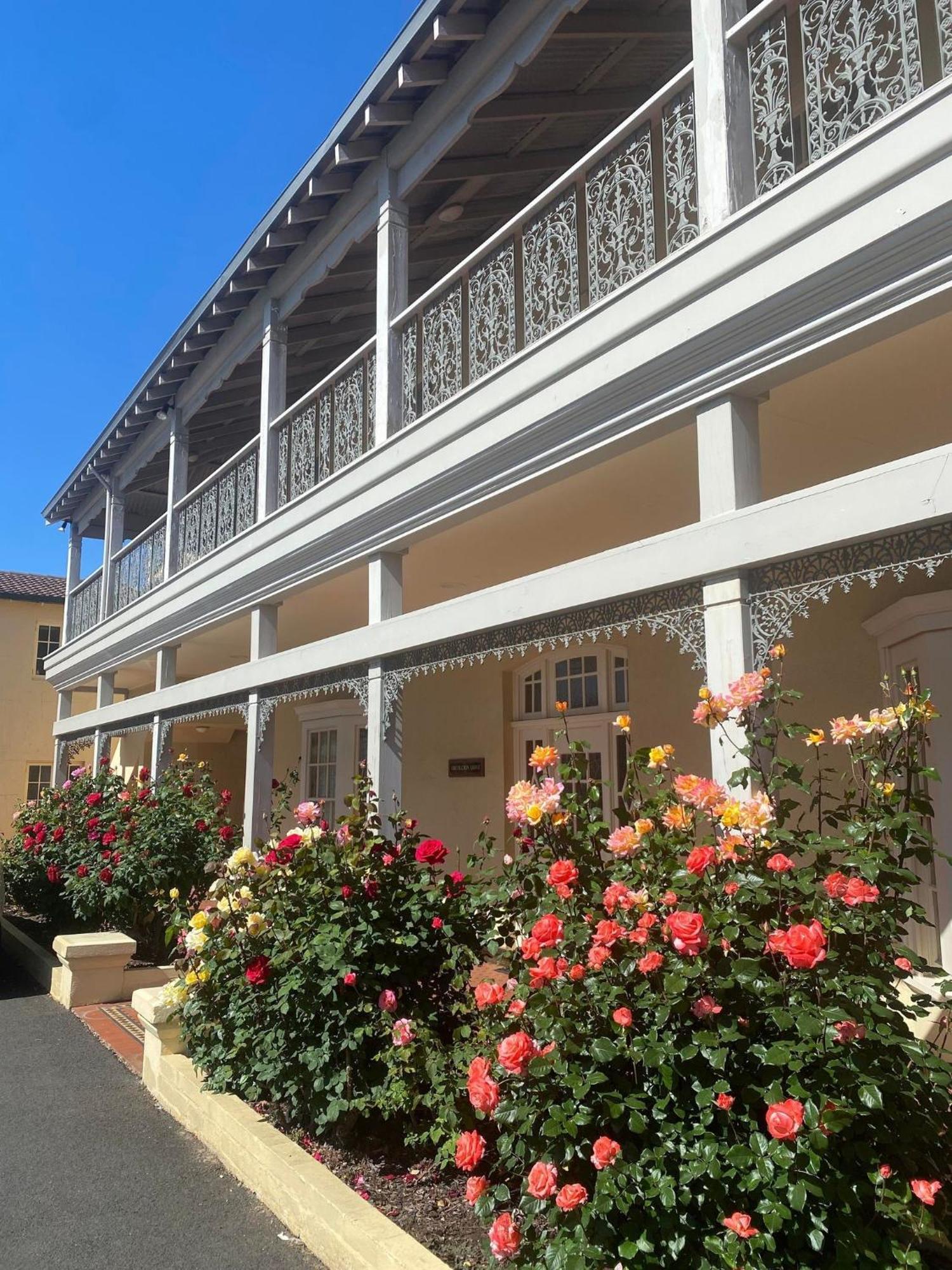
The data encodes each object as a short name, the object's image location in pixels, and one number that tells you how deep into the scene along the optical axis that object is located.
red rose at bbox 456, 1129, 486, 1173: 3.00
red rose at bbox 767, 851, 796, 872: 2.77
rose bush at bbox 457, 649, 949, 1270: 2.47
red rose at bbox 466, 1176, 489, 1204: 2.95
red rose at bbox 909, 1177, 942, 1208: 2.38
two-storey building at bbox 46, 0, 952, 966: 3.89
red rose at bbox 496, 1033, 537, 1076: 2.76
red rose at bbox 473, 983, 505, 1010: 3.17
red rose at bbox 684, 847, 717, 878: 2.82
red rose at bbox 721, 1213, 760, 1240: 2.39
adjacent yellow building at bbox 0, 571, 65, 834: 23.31
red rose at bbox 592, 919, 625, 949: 2.78
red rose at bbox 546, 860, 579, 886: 3.08
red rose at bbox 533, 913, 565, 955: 2.91
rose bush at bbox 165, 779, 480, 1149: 4.14
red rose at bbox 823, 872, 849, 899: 2.68
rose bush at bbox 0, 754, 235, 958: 8.43
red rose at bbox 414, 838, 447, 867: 4.44
